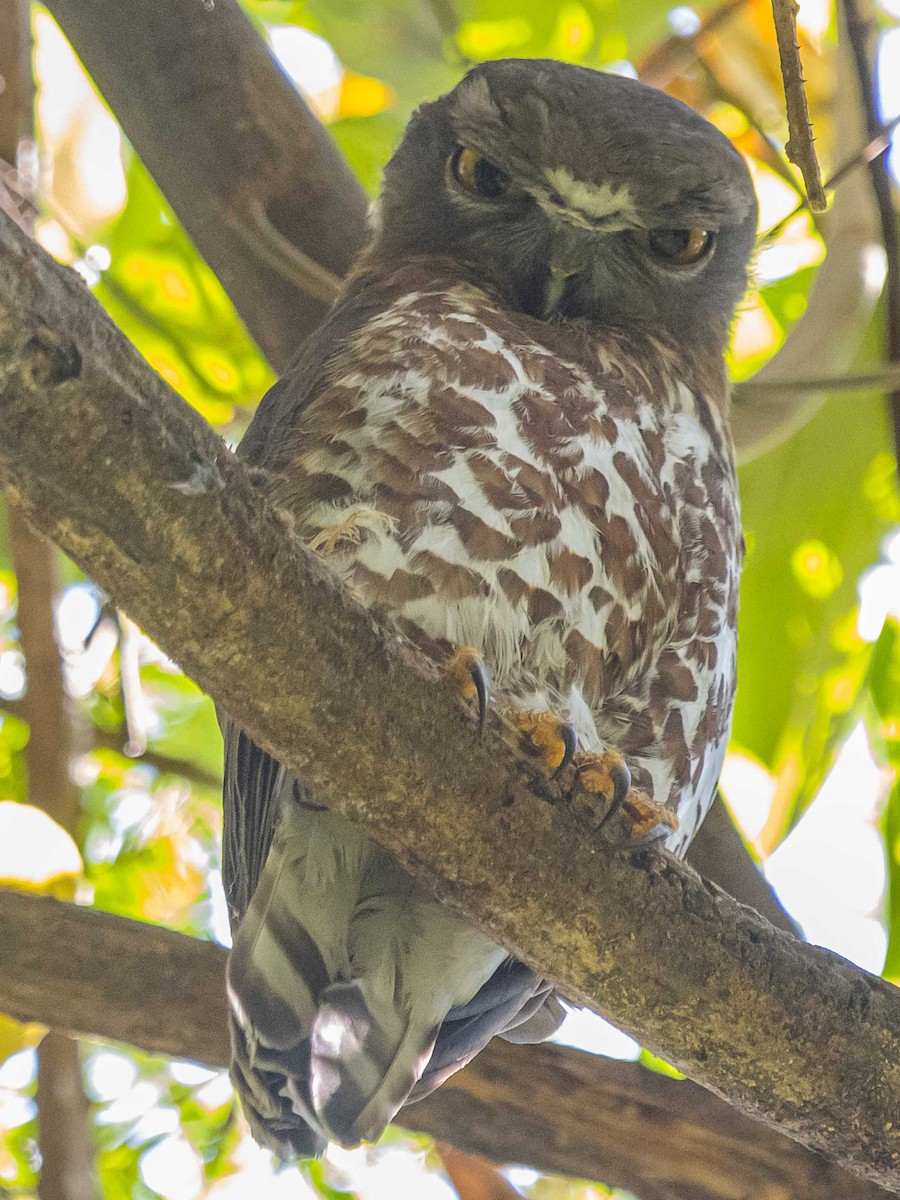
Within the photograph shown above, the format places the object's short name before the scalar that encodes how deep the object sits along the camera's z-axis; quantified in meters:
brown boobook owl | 5.10
